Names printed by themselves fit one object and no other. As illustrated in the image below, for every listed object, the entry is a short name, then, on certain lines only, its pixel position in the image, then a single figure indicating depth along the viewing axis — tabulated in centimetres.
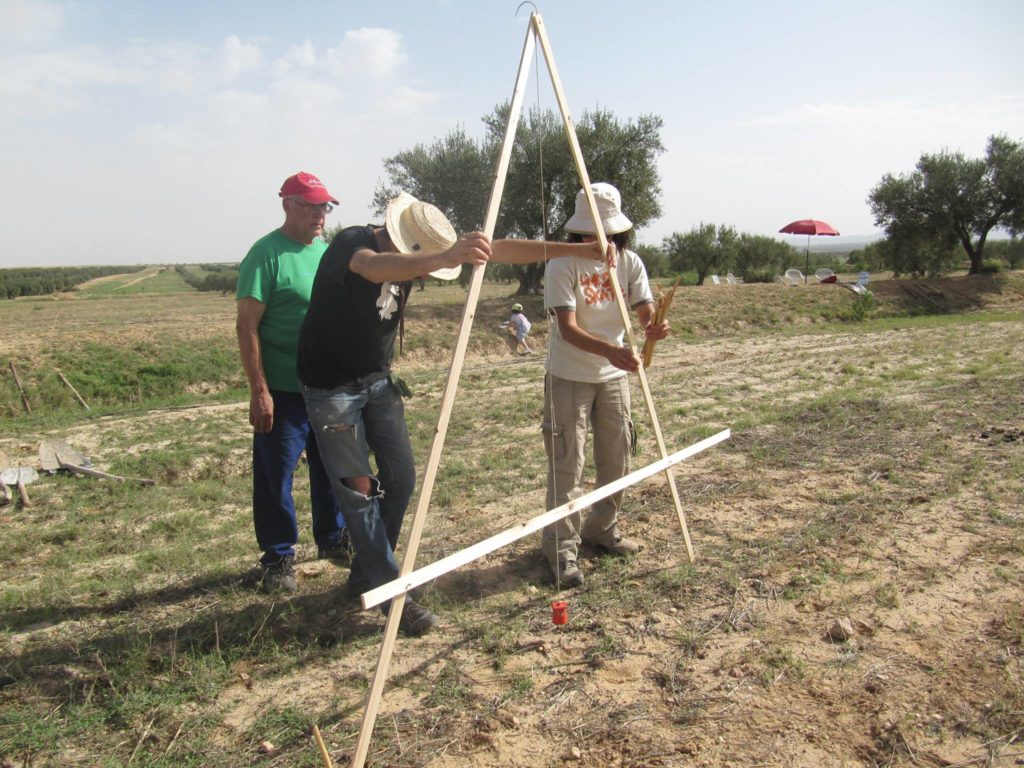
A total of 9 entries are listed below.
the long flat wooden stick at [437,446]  243
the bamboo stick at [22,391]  1256
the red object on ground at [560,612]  346
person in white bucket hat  380
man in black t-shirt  321
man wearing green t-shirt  378
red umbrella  2784
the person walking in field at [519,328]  1834
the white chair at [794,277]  2926
